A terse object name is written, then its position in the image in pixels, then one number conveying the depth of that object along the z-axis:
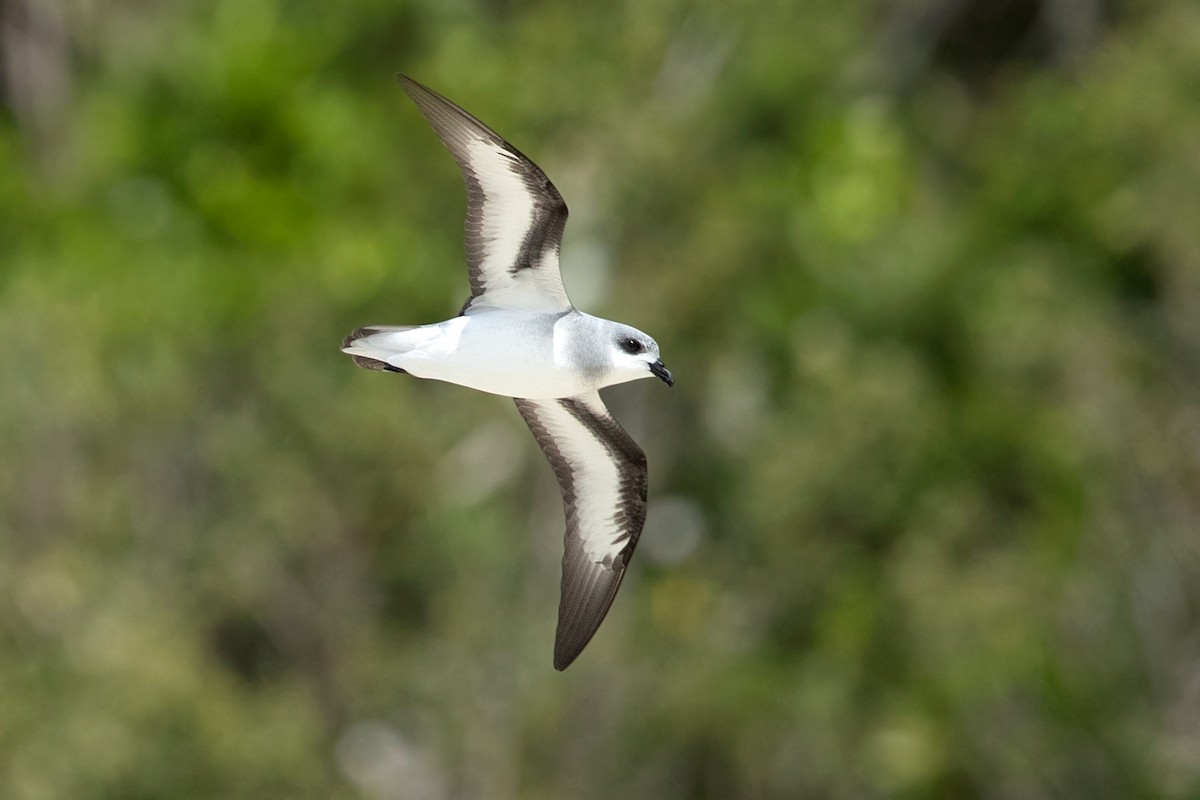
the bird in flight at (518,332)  17.12
